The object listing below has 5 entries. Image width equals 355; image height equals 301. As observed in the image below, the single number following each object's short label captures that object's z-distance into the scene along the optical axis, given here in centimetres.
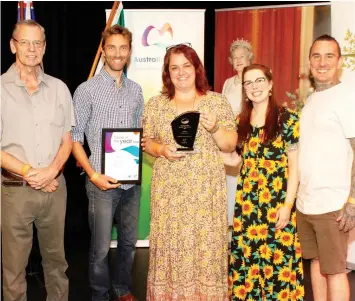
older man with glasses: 296
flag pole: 462
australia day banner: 485
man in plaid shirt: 335
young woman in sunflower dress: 294
